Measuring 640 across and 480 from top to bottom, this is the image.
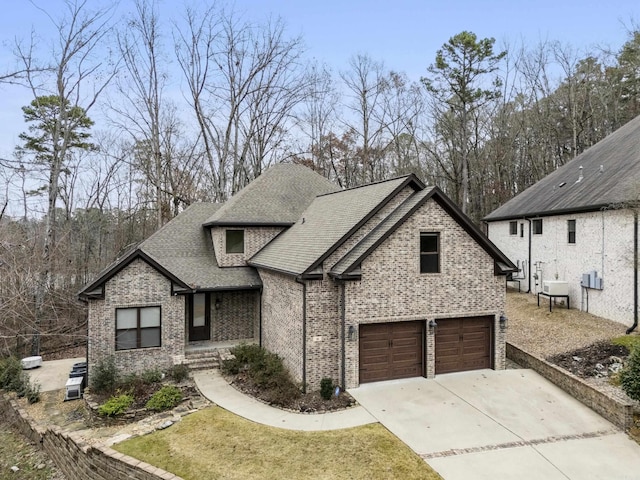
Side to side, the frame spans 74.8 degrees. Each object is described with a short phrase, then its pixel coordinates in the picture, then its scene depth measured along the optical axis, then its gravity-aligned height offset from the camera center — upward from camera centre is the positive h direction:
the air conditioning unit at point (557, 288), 18.05 -1.81
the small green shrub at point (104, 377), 12.30 -3.89
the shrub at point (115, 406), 10.68 -4.11
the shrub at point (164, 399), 10.98 -4.08
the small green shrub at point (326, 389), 10.96 -3.75
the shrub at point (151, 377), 12.71 -3.98
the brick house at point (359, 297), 11.65 -1.54
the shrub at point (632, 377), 9.16 -2.91
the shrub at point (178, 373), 13.06 -3.98
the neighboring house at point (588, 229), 15.27 +0.77
